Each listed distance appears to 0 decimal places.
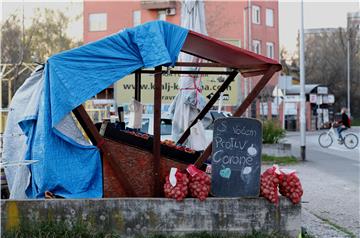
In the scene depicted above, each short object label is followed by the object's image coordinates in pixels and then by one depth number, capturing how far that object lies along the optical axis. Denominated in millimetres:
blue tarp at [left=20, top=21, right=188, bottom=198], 6453
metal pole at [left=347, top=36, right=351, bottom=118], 58581
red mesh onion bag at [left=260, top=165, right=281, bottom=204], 6366
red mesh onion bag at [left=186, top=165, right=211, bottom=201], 6344
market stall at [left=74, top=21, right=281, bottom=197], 6582
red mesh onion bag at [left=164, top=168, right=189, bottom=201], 6273
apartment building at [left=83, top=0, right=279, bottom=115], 43438
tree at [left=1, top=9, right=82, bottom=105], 40975
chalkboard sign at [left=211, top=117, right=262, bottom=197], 6484
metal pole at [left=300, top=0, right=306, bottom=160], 20000
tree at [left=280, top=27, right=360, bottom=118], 65750
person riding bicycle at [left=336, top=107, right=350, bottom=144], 26620
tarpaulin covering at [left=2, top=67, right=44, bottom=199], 6836
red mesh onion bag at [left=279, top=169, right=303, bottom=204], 6398
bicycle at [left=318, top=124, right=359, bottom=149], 26125
